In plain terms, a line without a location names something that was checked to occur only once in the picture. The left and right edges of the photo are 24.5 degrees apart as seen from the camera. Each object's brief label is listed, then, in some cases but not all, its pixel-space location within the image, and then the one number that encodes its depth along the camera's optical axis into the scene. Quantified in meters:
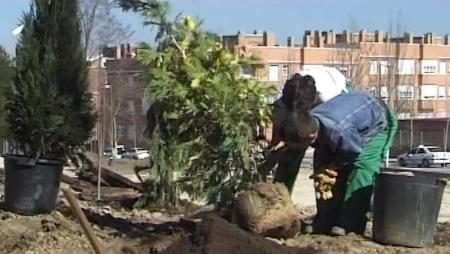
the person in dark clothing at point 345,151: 8.09
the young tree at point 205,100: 8.30
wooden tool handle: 5.95
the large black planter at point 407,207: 8.11
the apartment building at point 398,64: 64.81
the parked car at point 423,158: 59.56
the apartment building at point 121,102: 37.96
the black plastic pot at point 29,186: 8.99
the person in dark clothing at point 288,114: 7.97
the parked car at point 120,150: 53.26
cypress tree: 9.16
